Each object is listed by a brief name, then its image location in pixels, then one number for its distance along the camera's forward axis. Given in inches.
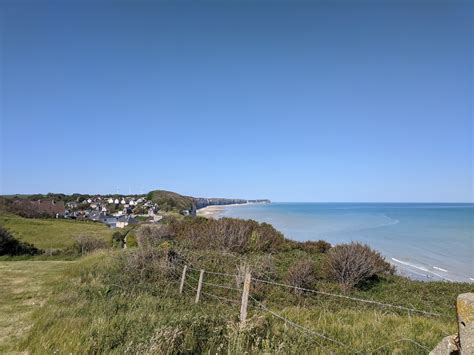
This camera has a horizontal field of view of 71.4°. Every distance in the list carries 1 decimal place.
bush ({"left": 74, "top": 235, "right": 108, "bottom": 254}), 987.0
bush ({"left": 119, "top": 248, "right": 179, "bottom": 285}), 418.9
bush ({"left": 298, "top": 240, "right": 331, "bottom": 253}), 717.3
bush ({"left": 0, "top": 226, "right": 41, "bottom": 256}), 866.8
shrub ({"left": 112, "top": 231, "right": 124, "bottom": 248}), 1063.9
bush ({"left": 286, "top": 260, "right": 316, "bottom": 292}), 439.2
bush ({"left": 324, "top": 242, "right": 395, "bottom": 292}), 482.9
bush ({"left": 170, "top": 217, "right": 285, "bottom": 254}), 675.4
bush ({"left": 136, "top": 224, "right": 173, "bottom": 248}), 776.7
